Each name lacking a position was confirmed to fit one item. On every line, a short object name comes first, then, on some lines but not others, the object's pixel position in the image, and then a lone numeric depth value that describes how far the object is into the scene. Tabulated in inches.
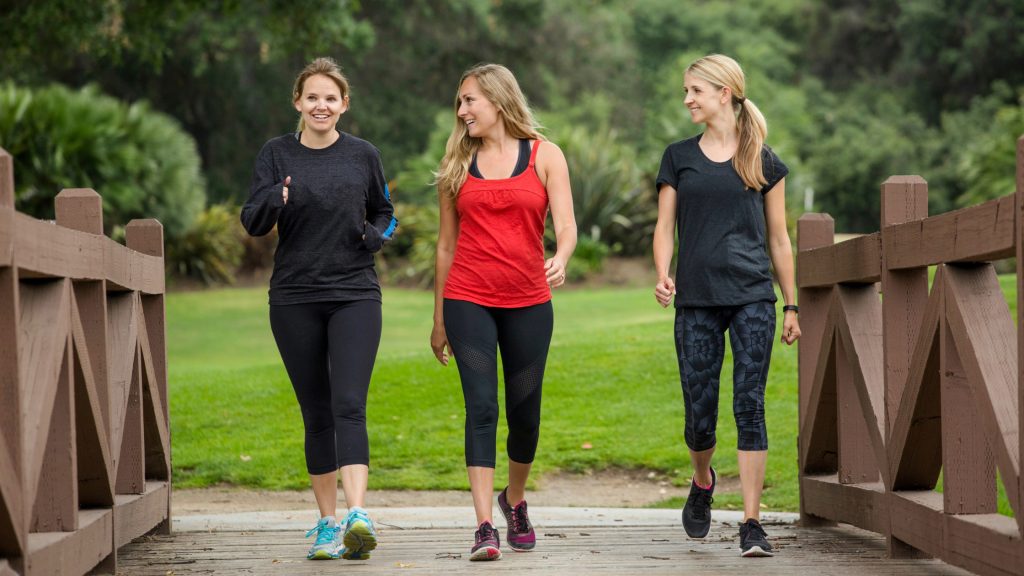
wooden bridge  303.1
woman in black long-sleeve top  410.0
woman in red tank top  409.7
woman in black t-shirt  422.0
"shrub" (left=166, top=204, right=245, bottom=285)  1768.0
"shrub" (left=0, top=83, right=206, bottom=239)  1462.8
